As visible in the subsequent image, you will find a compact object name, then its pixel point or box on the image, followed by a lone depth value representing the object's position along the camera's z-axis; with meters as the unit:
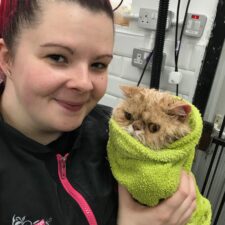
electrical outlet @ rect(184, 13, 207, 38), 1.44
